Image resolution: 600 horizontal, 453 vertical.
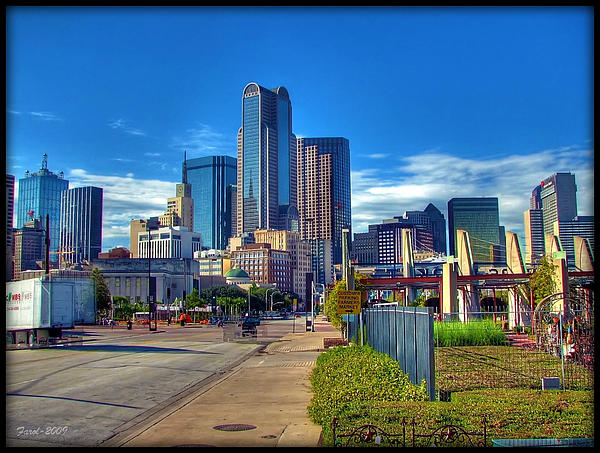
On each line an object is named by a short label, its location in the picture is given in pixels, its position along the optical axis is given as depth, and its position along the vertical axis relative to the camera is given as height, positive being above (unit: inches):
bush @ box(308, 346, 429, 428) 491.2 -94.4
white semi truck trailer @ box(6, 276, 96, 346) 1496.1 -64.9
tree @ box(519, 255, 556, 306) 1574.8 -8.9
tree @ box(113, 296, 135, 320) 4650.3 -205.0
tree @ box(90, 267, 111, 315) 3786.9 -77.3
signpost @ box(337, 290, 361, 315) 900.0 -33.6
